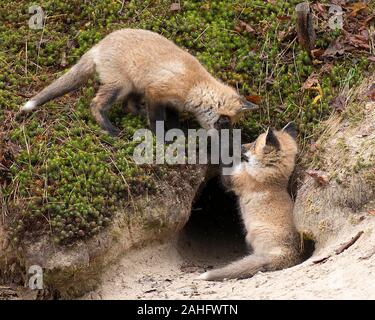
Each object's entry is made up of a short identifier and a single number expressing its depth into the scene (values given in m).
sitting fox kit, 7.71
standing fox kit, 8.00
